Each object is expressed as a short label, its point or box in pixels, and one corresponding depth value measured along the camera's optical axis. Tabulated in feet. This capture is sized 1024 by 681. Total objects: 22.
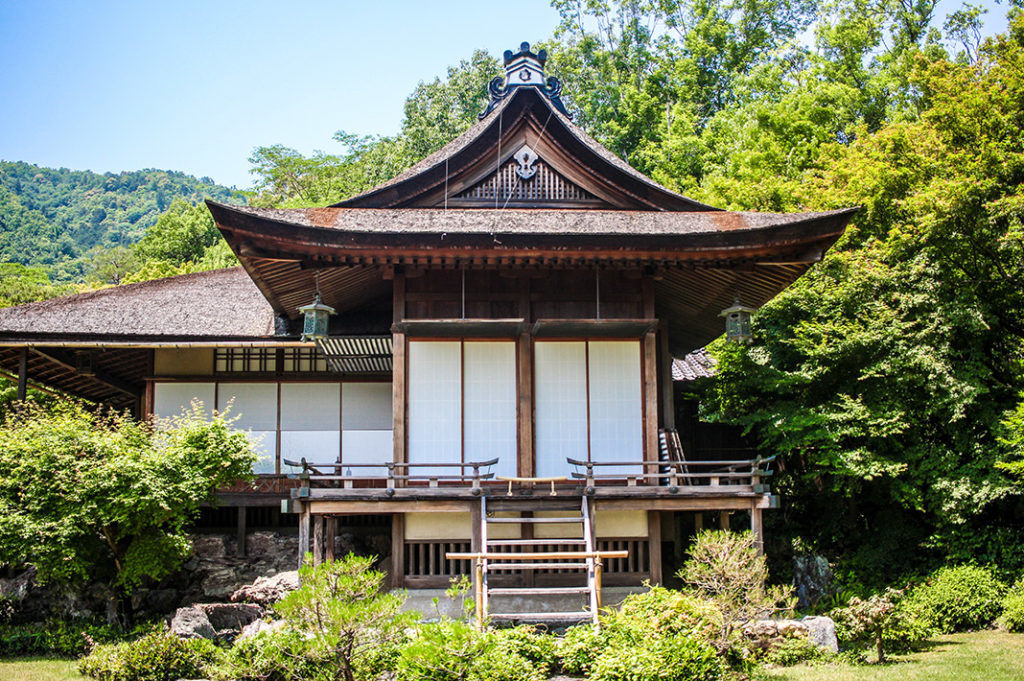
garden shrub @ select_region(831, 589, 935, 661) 41.93
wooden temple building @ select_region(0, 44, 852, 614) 46.57
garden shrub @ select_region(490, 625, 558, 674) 35.32
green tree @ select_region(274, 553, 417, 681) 31.53
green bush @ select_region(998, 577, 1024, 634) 49.78
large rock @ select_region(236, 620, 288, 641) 40.14
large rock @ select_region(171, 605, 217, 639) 43.57
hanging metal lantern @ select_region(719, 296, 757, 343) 48.73
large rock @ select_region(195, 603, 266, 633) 47.12
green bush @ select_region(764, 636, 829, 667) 41.38
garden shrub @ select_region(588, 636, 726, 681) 32.86
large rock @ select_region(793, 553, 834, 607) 59.00
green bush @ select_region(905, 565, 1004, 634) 52.70
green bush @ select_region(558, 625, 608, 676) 35.60
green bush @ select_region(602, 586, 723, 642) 35.40
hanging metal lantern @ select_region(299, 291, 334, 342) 47.67
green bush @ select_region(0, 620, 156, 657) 46.21
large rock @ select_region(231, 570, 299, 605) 51.26
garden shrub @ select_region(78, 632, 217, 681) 38.63
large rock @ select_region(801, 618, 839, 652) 42.68
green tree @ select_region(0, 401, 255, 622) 46.42
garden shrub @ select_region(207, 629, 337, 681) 32.43
